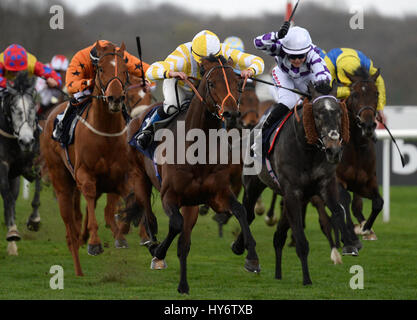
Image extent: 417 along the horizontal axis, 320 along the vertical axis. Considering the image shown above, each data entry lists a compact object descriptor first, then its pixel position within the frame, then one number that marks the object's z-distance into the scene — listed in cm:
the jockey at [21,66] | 1855
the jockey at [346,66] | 1666
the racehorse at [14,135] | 1778
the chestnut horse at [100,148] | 1409
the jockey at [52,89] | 2498
